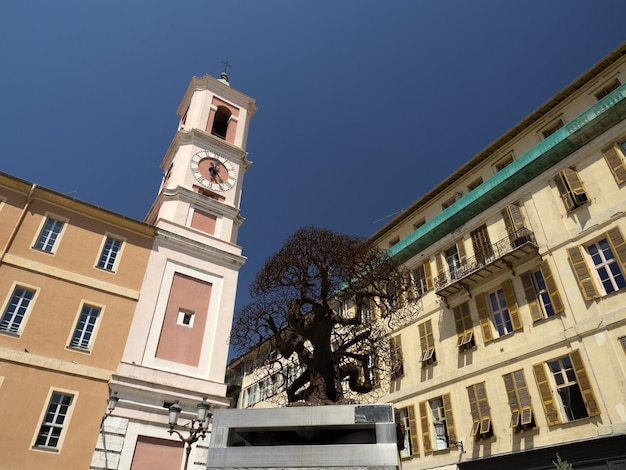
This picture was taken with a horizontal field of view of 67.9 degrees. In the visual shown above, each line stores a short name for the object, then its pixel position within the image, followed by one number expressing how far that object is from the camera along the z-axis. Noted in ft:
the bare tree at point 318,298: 36.40
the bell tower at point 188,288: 56.39
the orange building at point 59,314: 50.19
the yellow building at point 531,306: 52.49
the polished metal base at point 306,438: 25.32
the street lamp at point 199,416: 39.44
